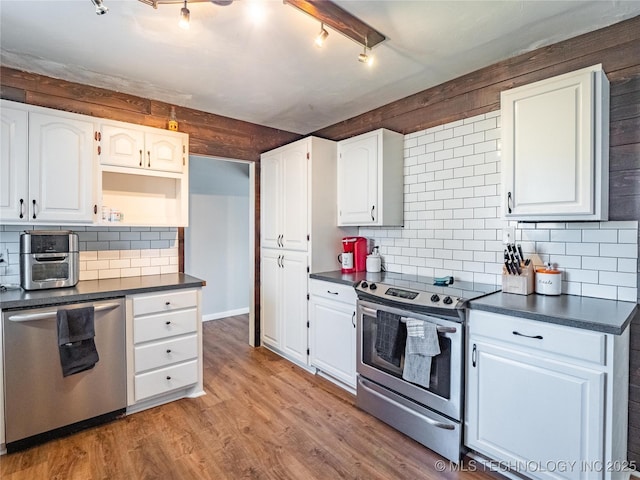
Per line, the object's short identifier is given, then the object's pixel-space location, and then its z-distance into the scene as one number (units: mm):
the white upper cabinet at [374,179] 2863
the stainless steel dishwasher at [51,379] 2000
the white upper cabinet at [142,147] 2582
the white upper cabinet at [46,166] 2238
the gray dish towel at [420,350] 2018
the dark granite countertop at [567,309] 1501
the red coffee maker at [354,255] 3215
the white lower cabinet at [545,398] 1501
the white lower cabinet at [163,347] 2418
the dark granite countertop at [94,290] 2043
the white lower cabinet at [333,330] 2721
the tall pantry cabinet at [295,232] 3139
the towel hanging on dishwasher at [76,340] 2096
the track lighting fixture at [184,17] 1610
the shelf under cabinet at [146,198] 2836
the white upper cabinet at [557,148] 1789
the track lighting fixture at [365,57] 2075
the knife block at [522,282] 2104
